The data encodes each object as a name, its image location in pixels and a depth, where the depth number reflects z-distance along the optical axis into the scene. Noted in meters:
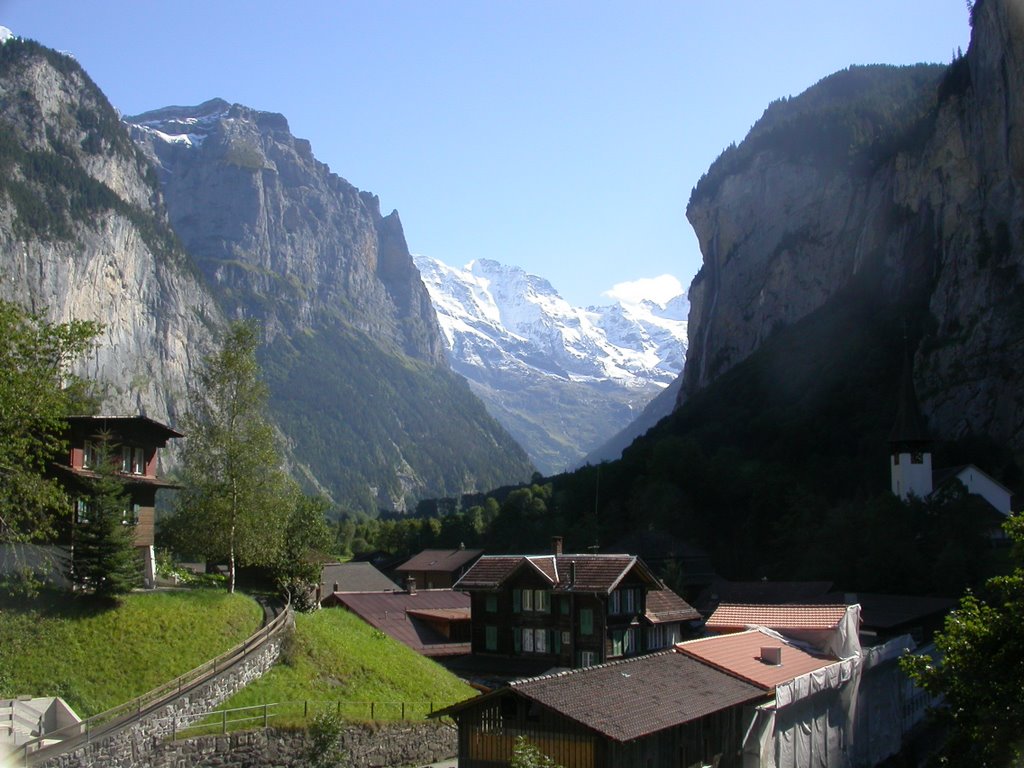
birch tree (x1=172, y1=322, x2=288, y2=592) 41.28
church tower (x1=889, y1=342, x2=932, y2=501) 85.50
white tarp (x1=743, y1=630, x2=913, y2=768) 32.63
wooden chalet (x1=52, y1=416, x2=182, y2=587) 37.06
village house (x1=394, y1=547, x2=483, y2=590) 95.62
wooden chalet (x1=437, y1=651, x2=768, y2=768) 25.31
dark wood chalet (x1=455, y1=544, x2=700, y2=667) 51.16
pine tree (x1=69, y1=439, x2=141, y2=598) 34.28
